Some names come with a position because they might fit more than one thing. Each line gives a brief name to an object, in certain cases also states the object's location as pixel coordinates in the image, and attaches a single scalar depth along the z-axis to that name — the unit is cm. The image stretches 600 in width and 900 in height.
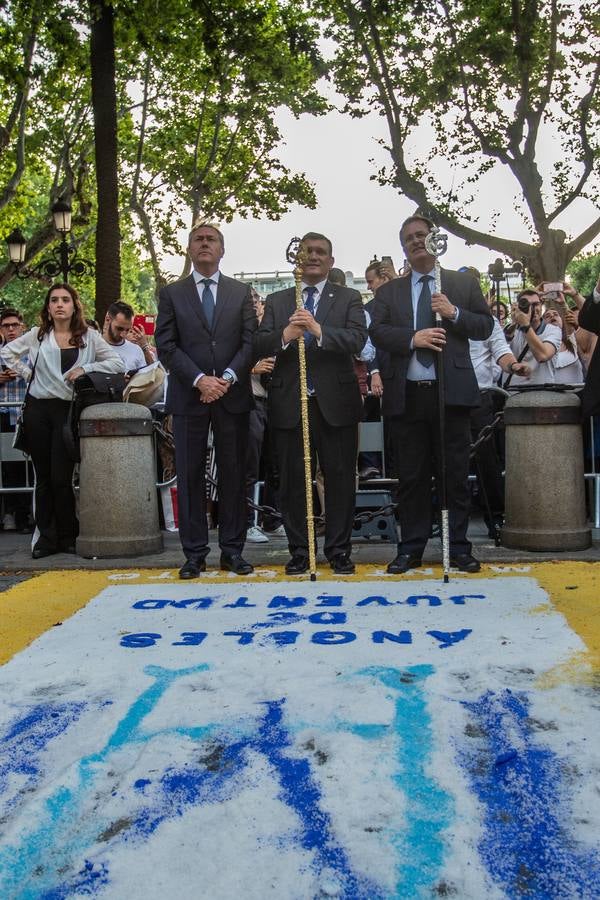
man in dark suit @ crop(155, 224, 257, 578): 660
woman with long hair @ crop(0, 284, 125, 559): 770
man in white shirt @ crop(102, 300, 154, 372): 959
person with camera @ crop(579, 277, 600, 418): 531
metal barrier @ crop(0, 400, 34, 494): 943
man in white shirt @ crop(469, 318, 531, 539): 771
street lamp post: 2062
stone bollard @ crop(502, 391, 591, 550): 706
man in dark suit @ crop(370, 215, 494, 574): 634
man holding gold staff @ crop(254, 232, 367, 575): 647
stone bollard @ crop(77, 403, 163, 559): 744
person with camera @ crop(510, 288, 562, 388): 873
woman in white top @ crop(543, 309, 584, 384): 902
